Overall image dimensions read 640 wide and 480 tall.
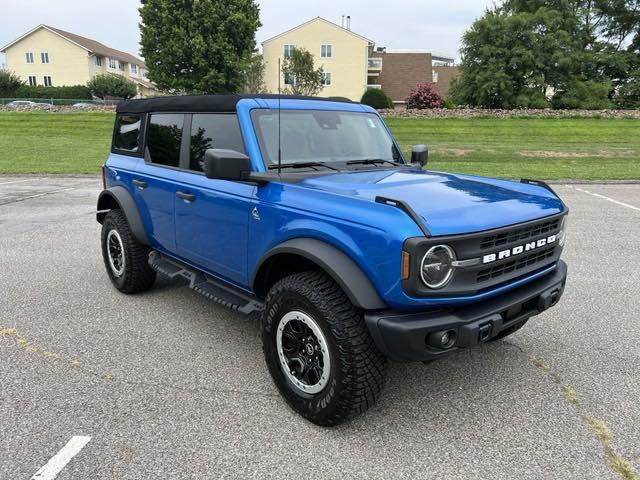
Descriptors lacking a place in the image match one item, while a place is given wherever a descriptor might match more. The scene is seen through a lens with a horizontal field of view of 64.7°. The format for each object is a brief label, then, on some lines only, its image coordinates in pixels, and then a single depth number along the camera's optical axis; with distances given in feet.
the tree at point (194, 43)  136.67
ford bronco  8.48
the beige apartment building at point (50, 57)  198.49
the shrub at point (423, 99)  106.87
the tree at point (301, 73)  128.67
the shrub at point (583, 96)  107.86
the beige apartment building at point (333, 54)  161.27
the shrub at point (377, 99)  123.03
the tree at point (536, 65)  107.96
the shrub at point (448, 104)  110.78
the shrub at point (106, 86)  169.37
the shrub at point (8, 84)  158.81
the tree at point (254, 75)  145.69
